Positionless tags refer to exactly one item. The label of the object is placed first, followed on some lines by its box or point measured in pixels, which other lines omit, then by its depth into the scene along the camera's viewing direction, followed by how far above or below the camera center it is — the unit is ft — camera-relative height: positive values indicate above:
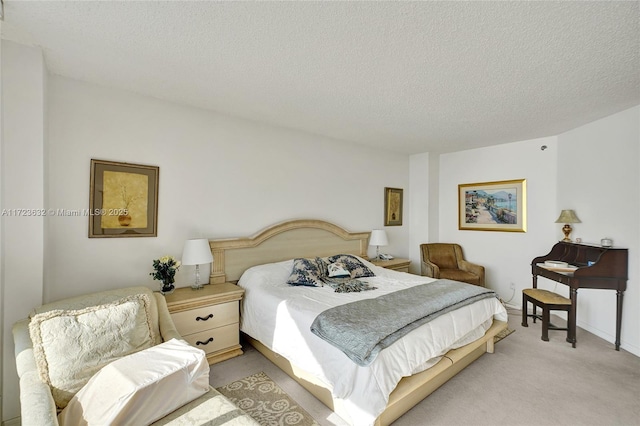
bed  5.85 -3.05
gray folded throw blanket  5.92 -2.49
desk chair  10.32 -3.17
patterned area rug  6.56 -4.67
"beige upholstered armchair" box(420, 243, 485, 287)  14.16 -2.64
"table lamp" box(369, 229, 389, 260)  14.44 -1.26
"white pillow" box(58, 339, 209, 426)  4.33 -2.85
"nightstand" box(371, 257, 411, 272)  14.16 -2.51
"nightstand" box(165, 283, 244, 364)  8.33 -3.19
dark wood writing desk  9.89 -2.11
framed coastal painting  14.35 +0.42
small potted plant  8.50 -1.80
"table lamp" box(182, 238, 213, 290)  8.82 -1.29
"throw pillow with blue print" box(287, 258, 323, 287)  9.98 -2.20
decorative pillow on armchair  4.97 -2.46
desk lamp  11.74 -0.17
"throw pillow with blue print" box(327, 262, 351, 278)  11.12 -2.26
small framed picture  16.14 +0.37
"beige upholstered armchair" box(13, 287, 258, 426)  4.50 -2.70
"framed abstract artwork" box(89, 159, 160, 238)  8.14 +0.28
